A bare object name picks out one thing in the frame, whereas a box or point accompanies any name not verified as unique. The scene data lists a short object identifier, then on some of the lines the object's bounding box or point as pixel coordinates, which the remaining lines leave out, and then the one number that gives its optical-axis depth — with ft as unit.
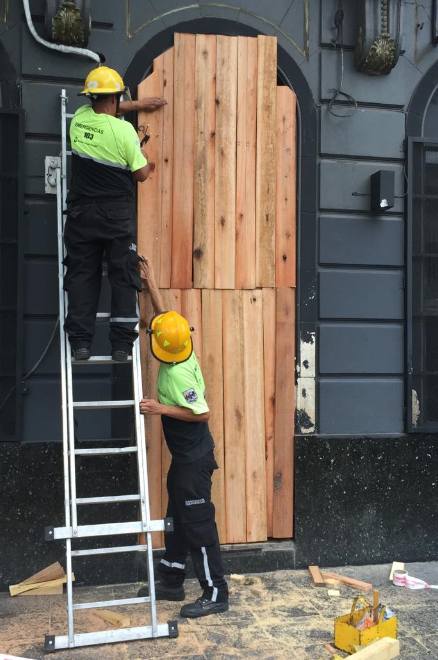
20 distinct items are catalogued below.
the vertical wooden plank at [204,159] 18.03
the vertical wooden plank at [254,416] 18.22
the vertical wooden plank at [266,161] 18.35
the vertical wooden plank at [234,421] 18.07
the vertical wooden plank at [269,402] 18.39
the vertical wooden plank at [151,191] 17.62
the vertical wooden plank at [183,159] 17.89
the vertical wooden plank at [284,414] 18.39
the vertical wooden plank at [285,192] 18.53
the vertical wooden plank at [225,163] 18.15
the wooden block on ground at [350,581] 17.09
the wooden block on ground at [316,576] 17.20
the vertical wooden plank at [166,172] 17.80
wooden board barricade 17.83
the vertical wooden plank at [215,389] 17.98
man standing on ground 15.21
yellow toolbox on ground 13.37
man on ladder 15.11
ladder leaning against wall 13.65
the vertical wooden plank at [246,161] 18.29
